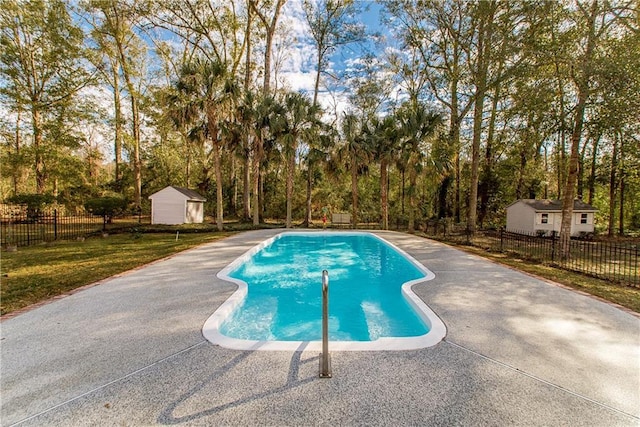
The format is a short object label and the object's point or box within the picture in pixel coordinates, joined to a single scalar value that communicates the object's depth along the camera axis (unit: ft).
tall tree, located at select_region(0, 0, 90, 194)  51.08
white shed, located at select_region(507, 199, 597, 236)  50.88
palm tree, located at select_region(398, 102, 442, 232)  45.78
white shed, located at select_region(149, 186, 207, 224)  59.26
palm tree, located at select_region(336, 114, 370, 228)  50.65
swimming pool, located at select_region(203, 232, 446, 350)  10.91
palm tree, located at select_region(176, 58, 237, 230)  42.88
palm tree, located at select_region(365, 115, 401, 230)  48.49
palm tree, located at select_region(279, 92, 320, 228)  48.75
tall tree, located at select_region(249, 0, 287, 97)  56.08
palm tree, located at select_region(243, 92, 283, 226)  48.34
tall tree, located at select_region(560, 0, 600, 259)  22.81
